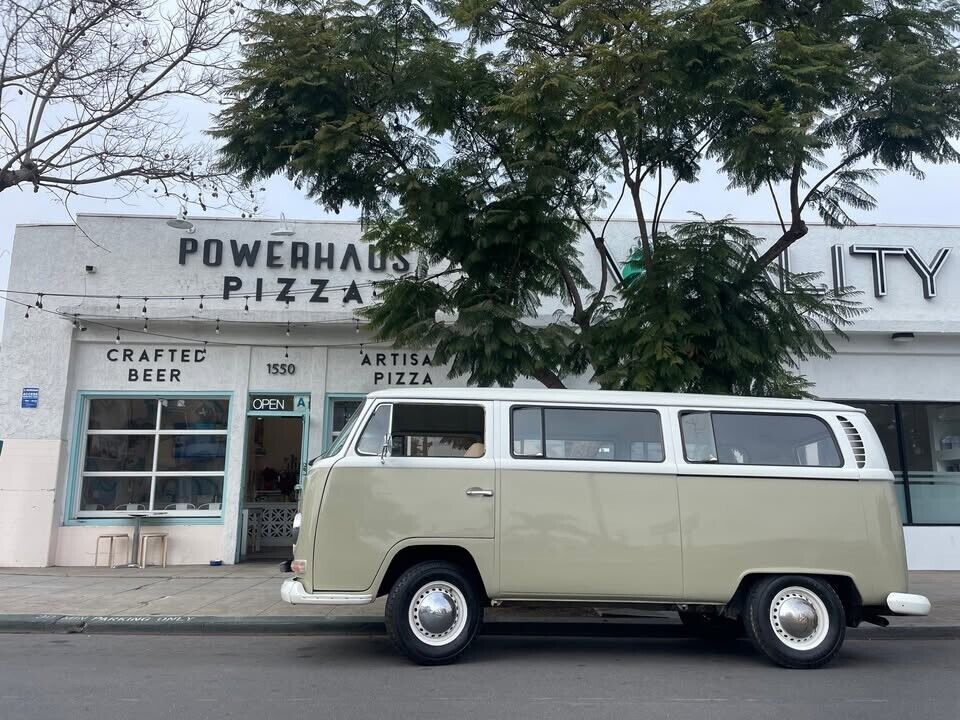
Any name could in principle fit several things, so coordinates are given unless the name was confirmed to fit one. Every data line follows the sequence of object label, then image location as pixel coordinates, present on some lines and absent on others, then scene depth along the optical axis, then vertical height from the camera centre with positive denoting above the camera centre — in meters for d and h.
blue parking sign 13.11 +1.26
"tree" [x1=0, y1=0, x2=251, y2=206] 11.40 +5.66
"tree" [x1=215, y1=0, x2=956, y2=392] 8.82 +4.06
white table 12.88 -1.07
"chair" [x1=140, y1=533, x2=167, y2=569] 12.82 -1.05
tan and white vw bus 6.85 -0.31
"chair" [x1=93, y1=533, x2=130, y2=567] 12.93 -0.95
